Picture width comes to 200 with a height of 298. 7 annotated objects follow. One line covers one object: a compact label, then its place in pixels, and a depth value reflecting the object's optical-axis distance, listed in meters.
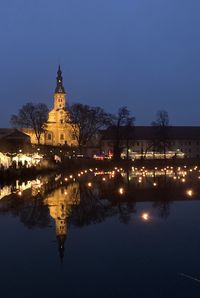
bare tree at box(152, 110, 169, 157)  92.44
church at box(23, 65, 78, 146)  126.07
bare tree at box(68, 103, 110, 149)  80.19
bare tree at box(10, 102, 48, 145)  98.56
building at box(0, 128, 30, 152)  63.63
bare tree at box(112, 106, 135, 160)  82.19
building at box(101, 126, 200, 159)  118.31
